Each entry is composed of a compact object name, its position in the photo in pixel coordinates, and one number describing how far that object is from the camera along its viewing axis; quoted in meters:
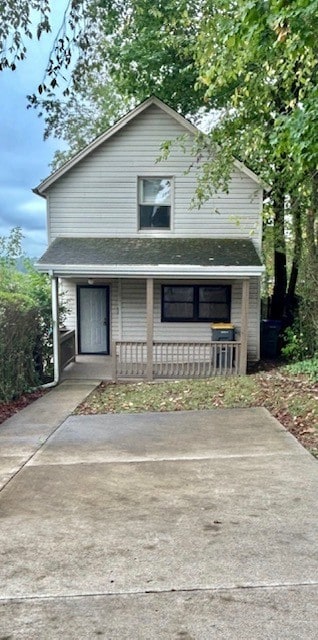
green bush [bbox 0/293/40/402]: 8.53
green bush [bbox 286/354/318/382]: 9.64
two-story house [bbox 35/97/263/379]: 12.24
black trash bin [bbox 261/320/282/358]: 13.55
